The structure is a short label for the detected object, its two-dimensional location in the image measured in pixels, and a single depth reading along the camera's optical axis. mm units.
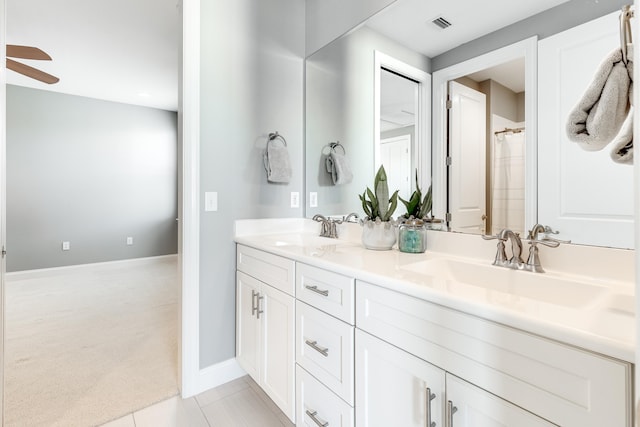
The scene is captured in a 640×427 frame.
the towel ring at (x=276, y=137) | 1895
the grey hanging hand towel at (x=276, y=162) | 1853
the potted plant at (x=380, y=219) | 1417
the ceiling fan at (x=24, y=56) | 2264
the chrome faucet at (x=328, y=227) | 1870
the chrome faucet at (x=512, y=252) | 1042
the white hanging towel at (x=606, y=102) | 613
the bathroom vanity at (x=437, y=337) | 555
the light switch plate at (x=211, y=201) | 1657
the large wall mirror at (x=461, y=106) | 1054
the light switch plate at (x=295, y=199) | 2023
